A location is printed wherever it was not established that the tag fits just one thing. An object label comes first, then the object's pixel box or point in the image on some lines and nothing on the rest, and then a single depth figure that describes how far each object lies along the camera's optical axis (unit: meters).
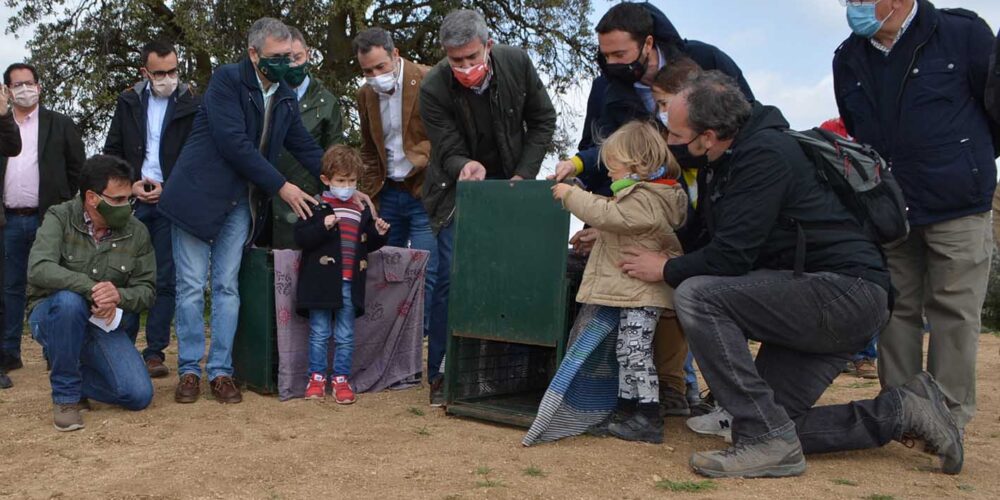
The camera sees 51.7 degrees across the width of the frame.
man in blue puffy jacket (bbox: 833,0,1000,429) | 4.19
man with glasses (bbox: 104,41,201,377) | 6.21
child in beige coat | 4.23
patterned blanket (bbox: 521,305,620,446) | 4.28
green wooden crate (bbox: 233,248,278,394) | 5.36
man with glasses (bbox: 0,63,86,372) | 6.55
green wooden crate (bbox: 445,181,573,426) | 4.52
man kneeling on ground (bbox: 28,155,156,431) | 4.82
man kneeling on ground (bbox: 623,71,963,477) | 3.87
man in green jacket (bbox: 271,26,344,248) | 5.53
